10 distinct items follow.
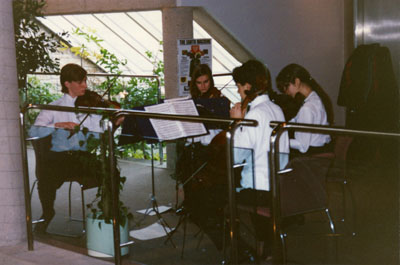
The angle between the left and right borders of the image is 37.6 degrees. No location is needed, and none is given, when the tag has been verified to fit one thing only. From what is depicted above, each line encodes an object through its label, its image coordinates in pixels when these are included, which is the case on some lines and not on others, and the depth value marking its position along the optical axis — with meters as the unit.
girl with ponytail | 4.77
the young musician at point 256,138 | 3.35
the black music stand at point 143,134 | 3.78
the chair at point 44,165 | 4.22
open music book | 3.83
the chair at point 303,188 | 3.14
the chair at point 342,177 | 2.99
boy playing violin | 4.20
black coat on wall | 6.39
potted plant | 3.93
